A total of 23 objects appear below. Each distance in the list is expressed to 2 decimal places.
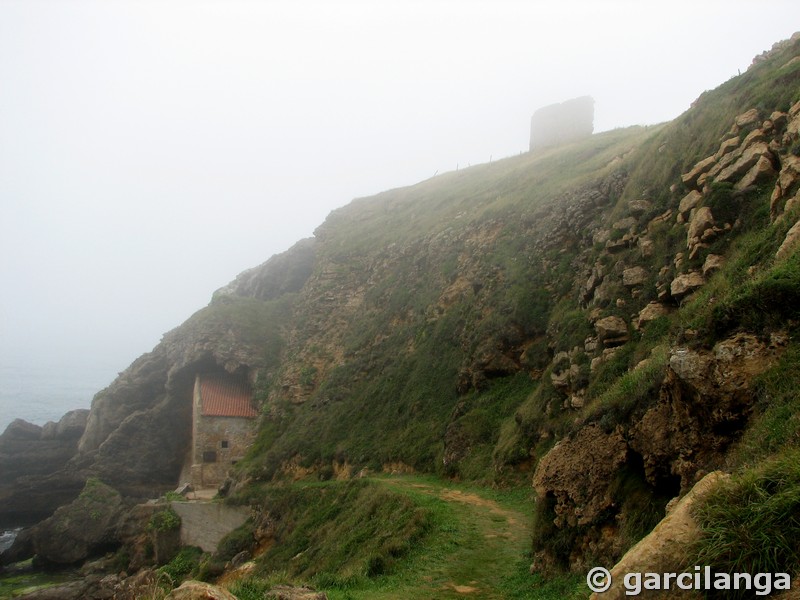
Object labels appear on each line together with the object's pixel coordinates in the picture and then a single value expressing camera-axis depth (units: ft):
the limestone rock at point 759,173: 35.65
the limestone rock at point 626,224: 52.02
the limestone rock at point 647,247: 45.86
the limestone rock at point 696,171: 44.16
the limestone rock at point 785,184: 29.89
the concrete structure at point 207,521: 82.23
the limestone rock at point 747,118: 42.16
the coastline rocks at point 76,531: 100.89
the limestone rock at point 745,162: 37.10
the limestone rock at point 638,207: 51.64
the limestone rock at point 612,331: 42.78
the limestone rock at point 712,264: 34.50
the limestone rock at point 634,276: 44.73
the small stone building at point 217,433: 110.63
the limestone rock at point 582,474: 24.97
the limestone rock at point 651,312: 39.58
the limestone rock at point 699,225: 37.70
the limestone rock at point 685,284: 36.18
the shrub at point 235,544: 71.72
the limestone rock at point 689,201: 42.48
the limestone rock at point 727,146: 42.11
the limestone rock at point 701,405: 19.47
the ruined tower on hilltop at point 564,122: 164.35
